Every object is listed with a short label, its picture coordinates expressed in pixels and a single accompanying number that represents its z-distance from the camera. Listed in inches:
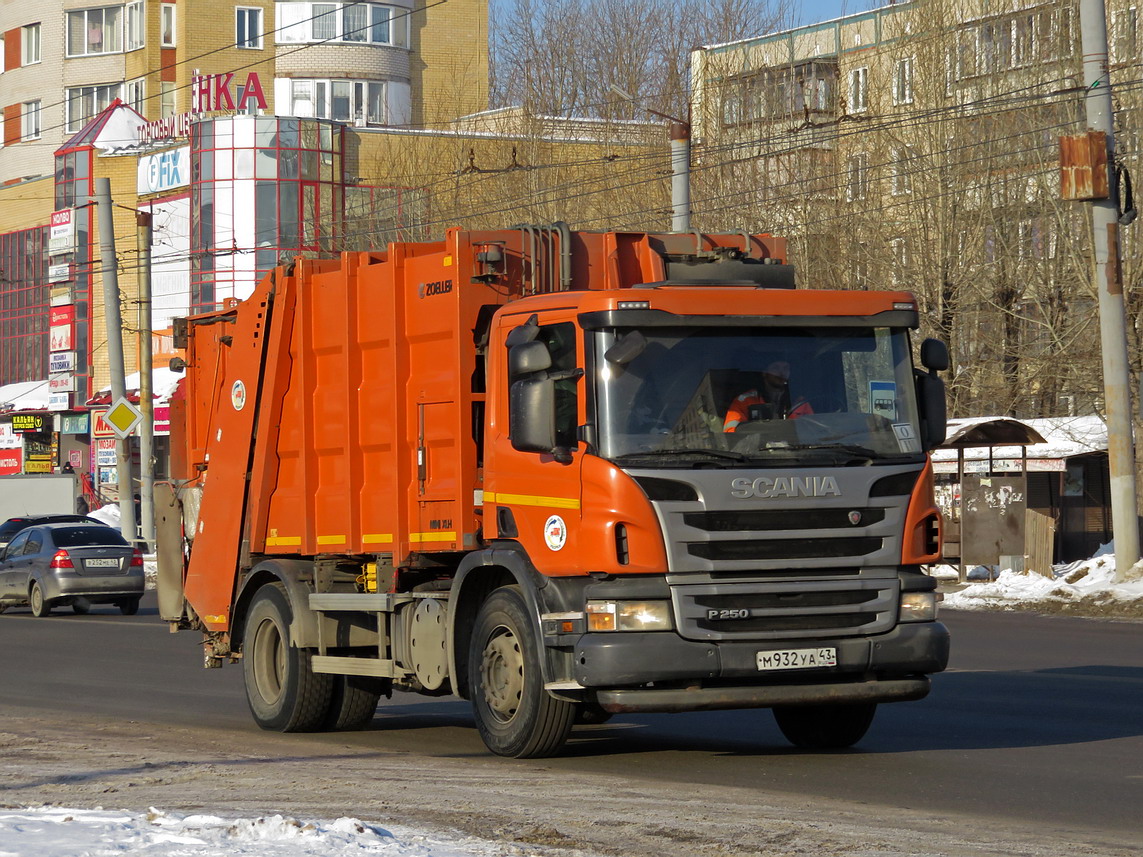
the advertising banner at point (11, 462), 2903.5
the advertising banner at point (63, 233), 2822.3
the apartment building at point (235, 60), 3289.9
